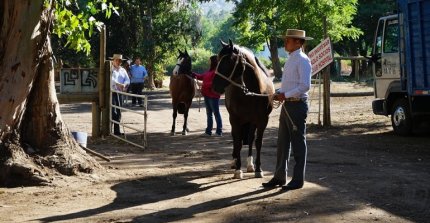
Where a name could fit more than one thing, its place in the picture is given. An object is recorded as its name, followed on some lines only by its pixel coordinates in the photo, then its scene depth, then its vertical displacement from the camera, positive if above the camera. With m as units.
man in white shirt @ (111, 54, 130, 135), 14.33 +1.14
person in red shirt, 14.56 +0.67
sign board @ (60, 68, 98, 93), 13.84 +1.14
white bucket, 10.94 -0.07
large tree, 8.12 +0.39
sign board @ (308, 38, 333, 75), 15.20 +1.76
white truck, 13.24 +1.38
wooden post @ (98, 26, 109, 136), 13.75 +0.98
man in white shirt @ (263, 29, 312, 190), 7.78 +0.36
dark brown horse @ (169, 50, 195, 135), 15.73 +1.13
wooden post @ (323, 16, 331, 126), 16.45 +0.92
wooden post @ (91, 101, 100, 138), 14.07 +0.31
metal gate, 12.42 -0.09
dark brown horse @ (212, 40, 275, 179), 8.86 +0.52
